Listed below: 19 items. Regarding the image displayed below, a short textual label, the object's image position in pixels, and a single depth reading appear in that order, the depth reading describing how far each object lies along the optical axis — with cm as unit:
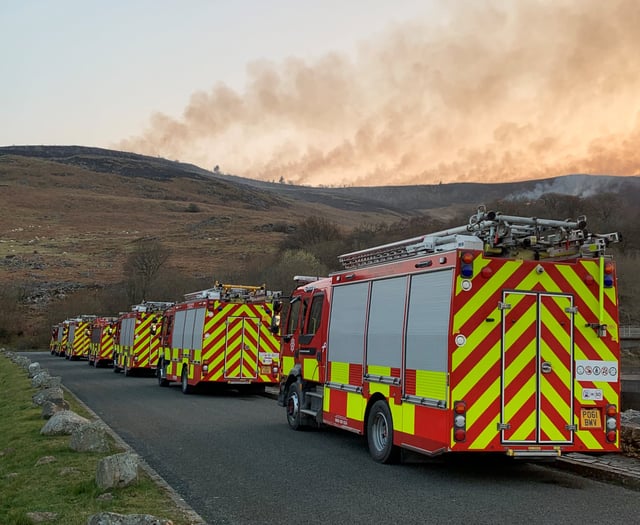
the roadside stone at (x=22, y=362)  3234
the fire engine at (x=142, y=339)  3278
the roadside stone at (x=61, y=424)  1242
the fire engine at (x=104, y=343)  4197
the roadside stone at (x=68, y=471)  916
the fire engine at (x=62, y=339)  5484
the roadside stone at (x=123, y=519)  597
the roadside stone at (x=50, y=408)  1448
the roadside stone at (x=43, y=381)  1941
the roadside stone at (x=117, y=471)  827
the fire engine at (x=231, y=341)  2262
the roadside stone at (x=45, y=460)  1006
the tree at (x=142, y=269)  7275
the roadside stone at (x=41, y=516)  724
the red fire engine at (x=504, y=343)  927
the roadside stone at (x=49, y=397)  1624
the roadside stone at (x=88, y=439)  1065
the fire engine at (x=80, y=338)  5000
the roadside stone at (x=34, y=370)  2629
